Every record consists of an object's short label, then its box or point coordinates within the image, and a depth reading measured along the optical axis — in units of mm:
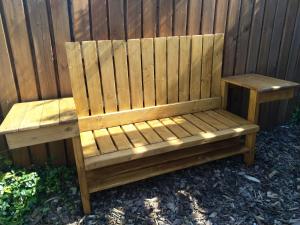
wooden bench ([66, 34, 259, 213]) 2293
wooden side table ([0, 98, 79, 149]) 1797
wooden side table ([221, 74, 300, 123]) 2605
